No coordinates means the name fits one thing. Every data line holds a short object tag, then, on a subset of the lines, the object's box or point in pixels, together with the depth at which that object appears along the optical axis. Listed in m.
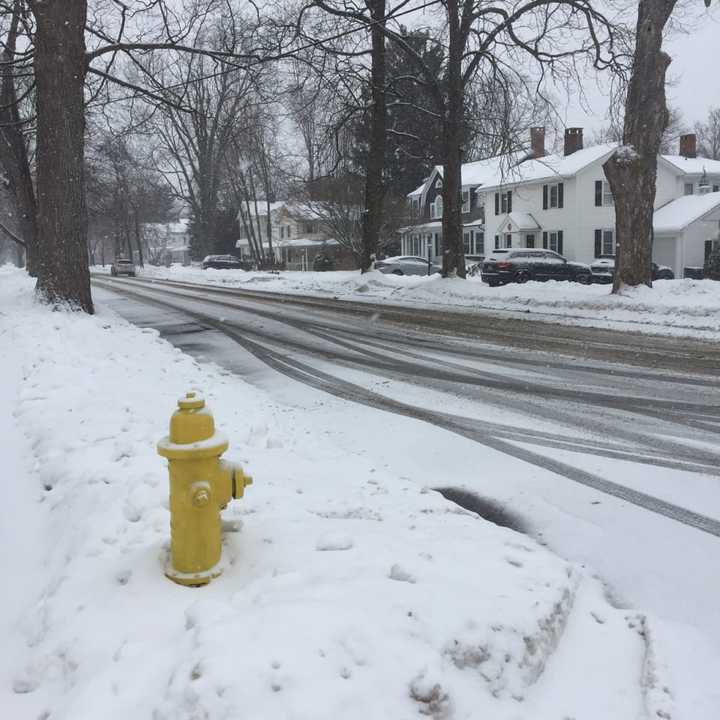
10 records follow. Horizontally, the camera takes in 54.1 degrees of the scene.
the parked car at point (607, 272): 33.24
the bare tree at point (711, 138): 79.44
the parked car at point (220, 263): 51.50
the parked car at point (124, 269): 49.91
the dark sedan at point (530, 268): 30.34
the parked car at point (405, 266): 38.50
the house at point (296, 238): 42.78
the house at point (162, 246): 95.25
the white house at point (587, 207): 38.47
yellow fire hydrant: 2.90
